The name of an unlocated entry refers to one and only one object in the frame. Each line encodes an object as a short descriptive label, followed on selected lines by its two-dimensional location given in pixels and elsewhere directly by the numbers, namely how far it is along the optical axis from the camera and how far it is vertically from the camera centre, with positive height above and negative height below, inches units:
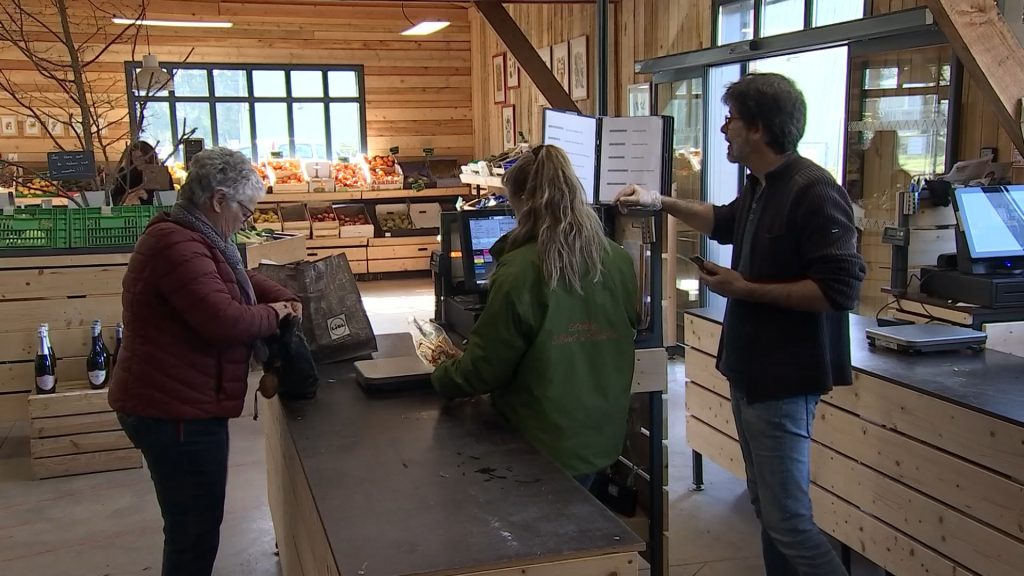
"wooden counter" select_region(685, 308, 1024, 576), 94.2 -34.6
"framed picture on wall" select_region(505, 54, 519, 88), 405.1 +49.7
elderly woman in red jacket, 89.5 -17.1
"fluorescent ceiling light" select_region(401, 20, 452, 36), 366.0 +66.3
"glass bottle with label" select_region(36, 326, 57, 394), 173.0 -36.0
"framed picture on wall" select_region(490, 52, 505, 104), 424.5 +51.4
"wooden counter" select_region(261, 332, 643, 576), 59.4 -24.6
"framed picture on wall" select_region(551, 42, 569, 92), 350.0 +47.4
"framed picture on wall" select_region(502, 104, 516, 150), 414.0 +25.8
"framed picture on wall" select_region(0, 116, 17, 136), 398.3 +27.8
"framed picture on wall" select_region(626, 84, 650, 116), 283.7 +26.0
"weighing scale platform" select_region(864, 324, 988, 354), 120.3 -22.6
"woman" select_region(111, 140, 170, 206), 206.4 +3.6
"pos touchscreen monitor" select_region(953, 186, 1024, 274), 135.5 -9.1
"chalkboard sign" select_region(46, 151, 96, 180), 187.2 +4.6
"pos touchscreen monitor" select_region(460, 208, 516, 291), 129.7 -9.6
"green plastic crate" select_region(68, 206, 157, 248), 184.1 -8.6
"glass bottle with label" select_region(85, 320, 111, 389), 174.9 -35.3
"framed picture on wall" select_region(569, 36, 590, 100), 332.2 +41.6
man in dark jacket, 85.5 -12.2
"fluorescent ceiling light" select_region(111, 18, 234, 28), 358.6 +70.4
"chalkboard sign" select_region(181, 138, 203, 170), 265.6 +11.8
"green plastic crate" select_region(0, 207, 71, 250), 181.3 -9.1
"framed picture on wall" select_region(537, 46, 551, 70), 371.2 +53.3
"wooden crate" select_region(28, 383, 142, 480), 169.9 -48.8
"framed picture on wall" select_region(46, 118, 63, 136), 397.2 +26.6
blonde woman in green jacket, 84.0 -14.7
